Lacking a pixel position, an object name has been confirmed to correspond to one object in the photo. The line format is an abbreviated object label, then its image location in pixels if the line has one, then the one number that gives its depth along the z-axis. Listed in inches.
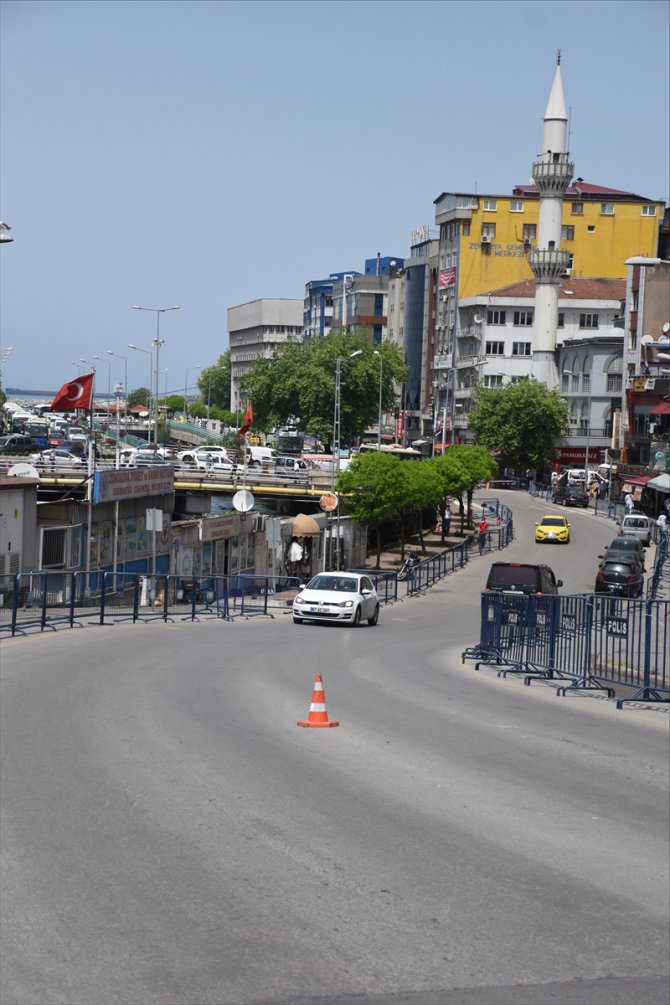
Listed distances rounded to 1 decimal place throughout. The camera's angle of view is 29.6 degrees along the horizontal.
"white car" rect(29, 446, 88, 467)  2733.8
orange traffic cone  593.3
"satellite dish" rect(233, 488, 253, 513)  1926.7
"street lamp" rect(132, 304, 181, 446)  3476.9
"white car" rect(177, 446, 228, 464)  3403.1
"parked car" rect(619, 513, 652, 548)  2516.2
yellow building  5265.8
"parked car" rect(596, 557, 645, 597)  1692.9
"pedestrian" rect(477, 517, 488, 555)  2598.9
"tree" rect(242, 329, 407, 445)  4943.4
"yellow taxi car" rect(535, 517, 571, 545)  2588.6
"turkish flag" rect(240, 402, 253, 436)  2426.7
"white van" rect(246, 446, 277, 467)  3454.7
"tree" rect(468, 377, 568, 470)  4023.1
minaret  4574.3
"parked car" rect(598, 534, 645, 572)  1860.2
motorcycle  2069.5
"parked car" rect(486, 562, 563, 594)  1429.6
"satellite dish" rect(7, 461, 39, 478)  2148.1
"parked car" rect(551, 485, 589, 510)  3348.9
